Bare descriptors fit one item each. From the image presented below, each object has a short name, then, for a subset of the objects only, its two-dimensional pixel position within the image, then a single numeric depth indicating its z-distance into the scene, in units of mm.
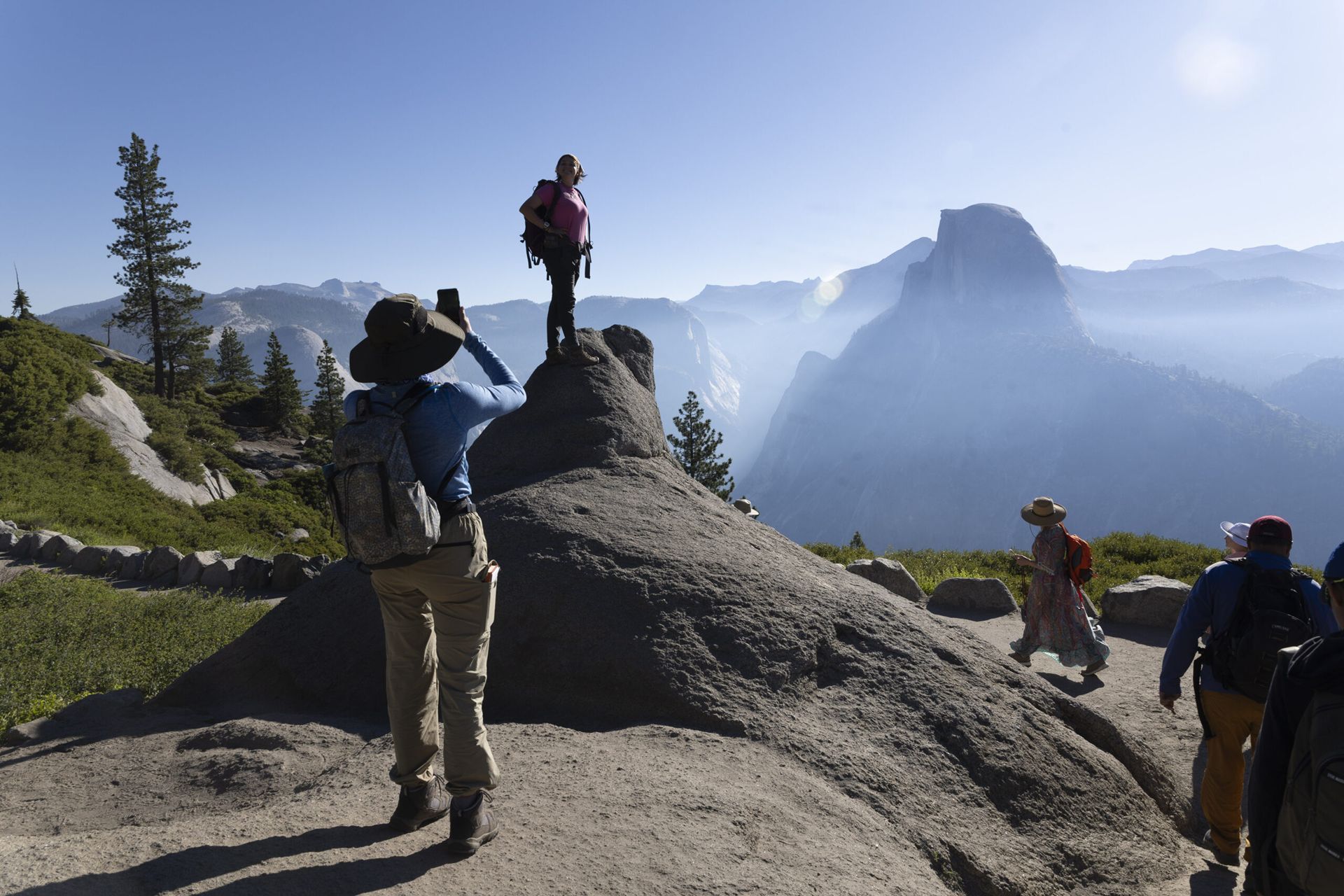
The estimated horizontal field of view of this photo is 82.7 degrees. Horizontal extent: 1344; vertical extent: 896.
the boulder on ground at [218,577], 14727
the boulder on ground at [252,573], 14766
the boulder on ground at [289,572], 14805
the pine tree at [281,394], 43469
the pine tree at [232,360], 67438
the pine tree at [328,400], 45031
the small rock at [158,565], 15117
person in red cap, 4625
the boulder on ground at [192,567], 14906
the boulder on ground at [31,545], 16281
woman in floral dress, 9258
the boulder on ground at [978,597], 13984
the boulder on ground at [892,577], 14594
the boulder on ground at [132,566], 15102
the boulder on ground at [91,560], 15461
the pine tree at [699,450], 33938
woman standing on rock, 8323
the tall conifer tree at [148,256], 42688
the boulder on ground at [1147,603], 12625
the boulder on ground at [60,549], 15969
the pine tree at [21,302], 57712
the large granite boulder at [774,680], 4809
